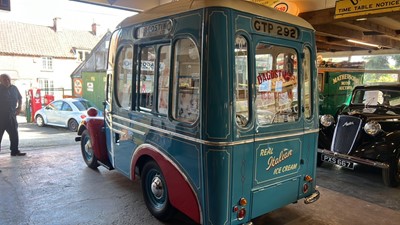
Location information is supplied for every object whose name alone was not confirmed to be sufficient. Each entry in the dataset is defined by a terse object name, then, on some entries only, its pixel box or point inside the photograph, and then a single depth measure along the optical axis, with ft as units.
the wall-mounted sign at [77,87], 54.29
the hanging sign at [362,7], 15.53
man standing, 19.57
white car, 37.04
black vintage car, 16.22
